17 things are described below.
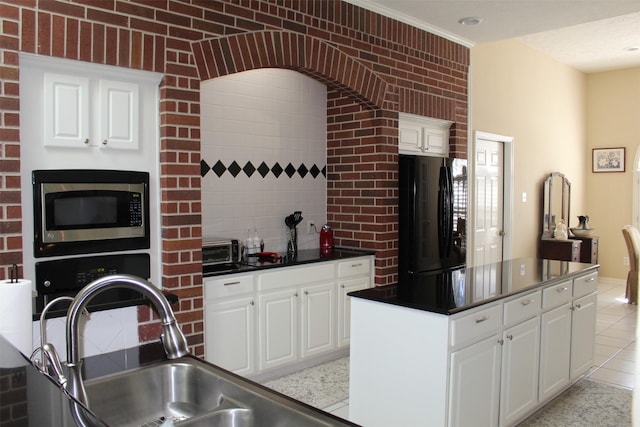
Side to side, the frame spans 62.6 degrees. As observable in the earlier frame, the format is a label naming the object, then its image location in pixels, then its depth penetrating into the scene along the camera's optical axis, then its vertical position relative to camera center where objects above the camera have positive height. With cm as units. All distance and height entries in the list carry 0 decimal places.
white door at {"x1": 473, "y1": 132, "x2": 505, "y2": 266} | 593 +1
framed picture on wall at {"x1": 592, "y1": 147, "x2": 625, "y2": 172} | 808 +64
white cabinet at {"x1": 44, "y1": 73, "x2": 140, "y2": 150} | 273 +48
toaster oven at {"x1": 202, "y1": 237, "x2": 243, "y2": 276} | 360 -38
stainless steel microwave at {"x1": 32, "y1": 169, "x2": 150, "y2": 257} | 268 -5
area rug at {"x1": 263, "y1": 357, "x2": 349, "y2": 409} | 351 -130
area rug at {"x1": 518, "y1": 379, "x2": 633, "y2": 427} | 319 -134
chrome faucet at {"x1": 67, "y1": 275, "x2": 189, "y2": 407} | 111 -24
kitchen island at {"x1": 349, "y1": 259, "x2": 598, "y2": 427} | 244 -75
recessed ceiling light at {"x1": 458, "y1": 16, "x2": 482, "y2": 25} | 454 +158
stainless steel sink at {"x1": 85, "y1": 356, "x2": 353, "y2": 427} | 130 -53
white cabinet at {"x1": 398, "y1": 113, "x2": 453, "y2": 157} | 484 +63
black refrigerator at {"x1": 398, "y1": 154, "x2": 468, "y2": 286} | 457 -13
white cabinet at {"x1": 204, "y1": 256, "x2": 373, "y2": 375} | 347 -82
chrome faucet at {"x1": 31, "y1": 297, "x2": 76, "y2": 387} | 123 -39
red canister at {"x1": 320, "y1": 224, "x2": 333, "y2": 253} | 472 -34
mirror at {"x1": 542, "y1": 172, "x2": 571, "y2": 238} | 728 -1
